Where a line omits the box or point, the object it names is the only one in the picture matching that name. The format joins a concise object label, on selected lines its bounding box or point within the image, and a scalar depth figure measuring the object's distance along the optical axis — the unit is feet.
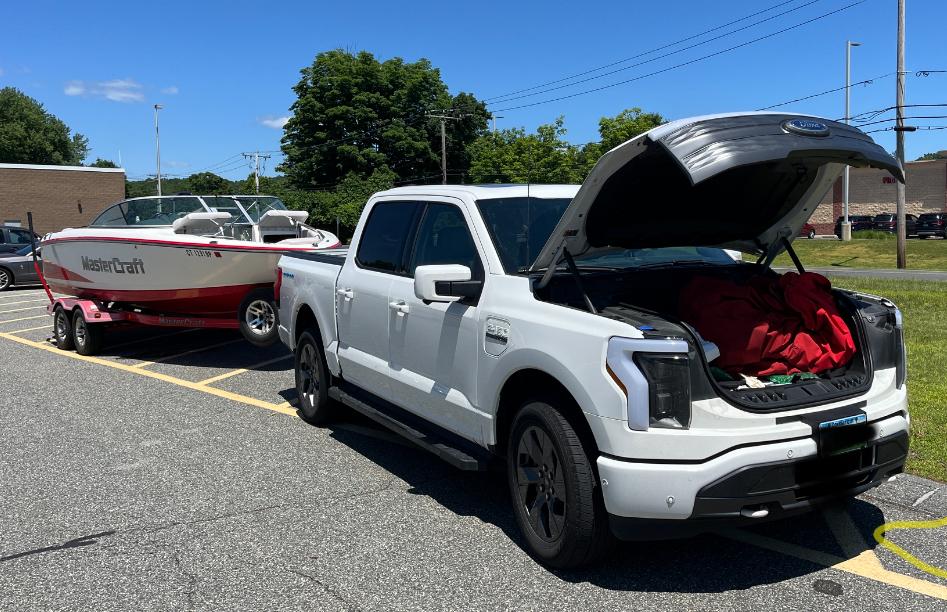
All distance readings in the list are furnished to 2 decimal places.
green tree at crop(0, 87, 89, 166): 269.85
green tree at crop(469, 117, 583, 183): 164.14
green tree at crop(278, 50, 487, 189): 188.55
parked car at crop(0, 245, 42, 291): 69.97
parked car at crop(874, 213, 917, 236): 147.84
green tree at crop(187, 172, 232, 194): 342.03
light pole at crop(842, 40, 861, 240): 147.05
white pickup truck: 10.90
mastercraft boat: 30.40
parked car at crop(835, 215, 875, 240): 167.58
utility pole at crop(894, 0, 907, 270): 81.15
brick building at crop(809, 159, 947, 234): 198.39
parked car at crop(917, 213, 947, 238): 142.41
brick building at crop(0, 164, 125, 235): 168.25
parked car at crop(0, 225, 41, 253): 73.80
